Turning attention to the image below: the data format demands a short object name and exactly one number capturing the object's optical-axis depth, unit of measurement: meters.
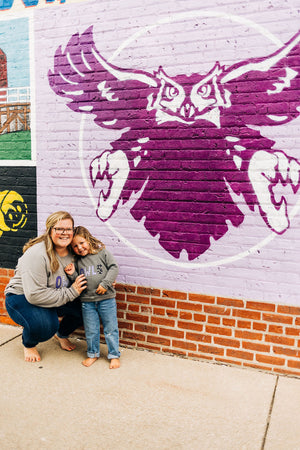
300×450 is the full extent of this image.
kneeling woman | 3.50
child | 3.64
